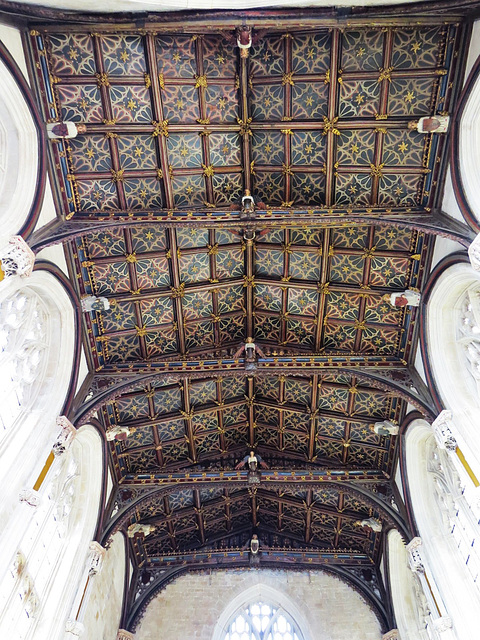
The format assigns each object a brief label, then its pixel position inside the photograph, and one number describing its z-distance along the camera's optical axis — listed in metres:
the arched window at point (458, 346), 10.83
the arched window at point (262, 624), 16.45
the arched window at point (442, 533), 11.31
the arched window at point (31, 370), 9.93
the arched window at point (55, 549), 9.92
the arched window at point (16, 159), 9.60
